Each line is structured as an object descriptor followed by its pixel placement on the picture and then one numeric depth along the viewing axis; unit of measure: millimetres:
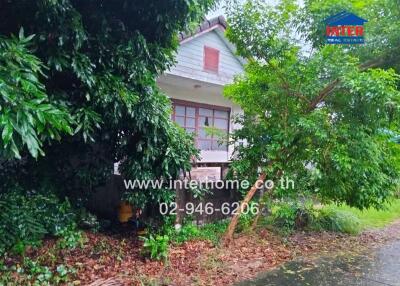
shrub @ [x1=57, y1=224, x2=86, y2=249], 4492
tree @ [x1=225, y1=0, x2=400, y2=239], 5137
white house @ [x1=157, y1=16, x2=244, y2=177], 9242
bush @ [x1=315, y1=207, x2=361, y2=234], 6715
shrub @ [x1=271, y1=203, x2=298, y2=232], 5835
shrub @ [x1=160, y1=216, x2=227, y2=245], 5195
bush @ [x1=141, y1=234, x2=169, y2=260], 4531
